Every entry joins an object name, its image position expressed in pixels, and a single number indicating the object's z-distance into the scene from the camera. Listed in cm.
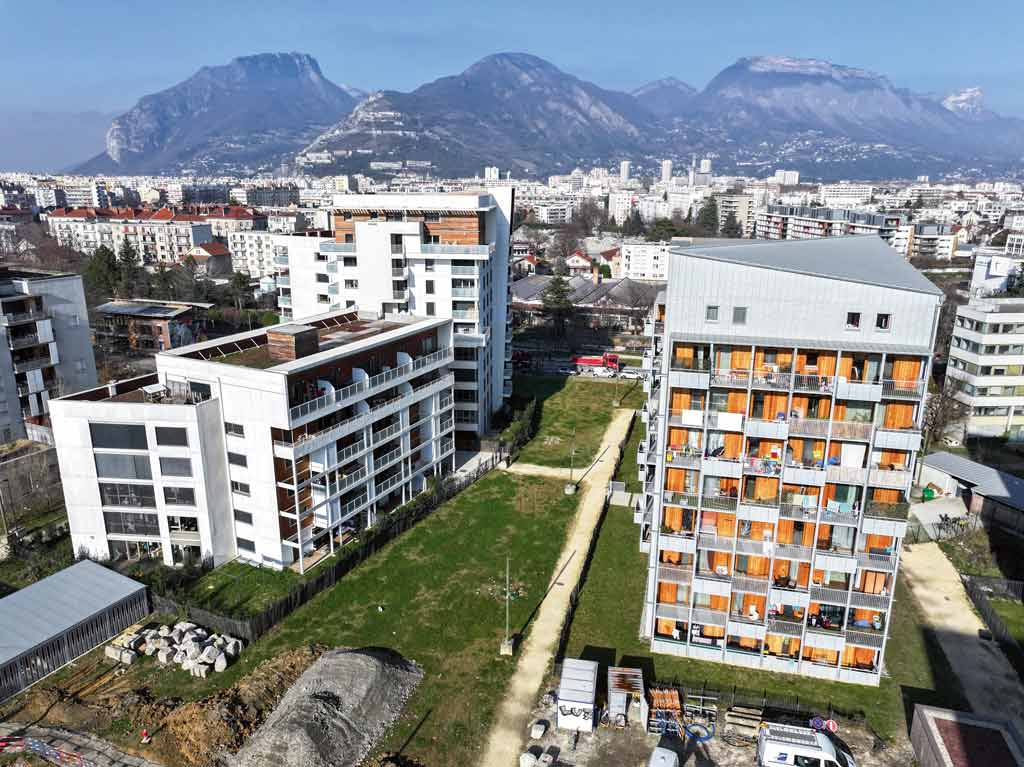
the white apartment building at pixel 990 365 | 5516
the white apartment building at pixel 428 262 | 5325
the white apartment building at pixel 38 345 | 5175
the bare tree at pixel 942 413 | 5591
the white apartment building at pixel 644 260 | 12794
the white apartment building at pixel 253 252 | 13562
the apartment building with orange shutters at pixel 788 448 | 2550
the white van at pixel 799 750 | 2388
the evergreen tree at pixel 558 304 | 9462
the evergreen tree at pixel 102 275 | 9981
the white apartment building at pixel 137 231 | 14962
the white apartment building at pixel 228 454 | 3528
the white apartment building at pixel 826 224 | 14900
